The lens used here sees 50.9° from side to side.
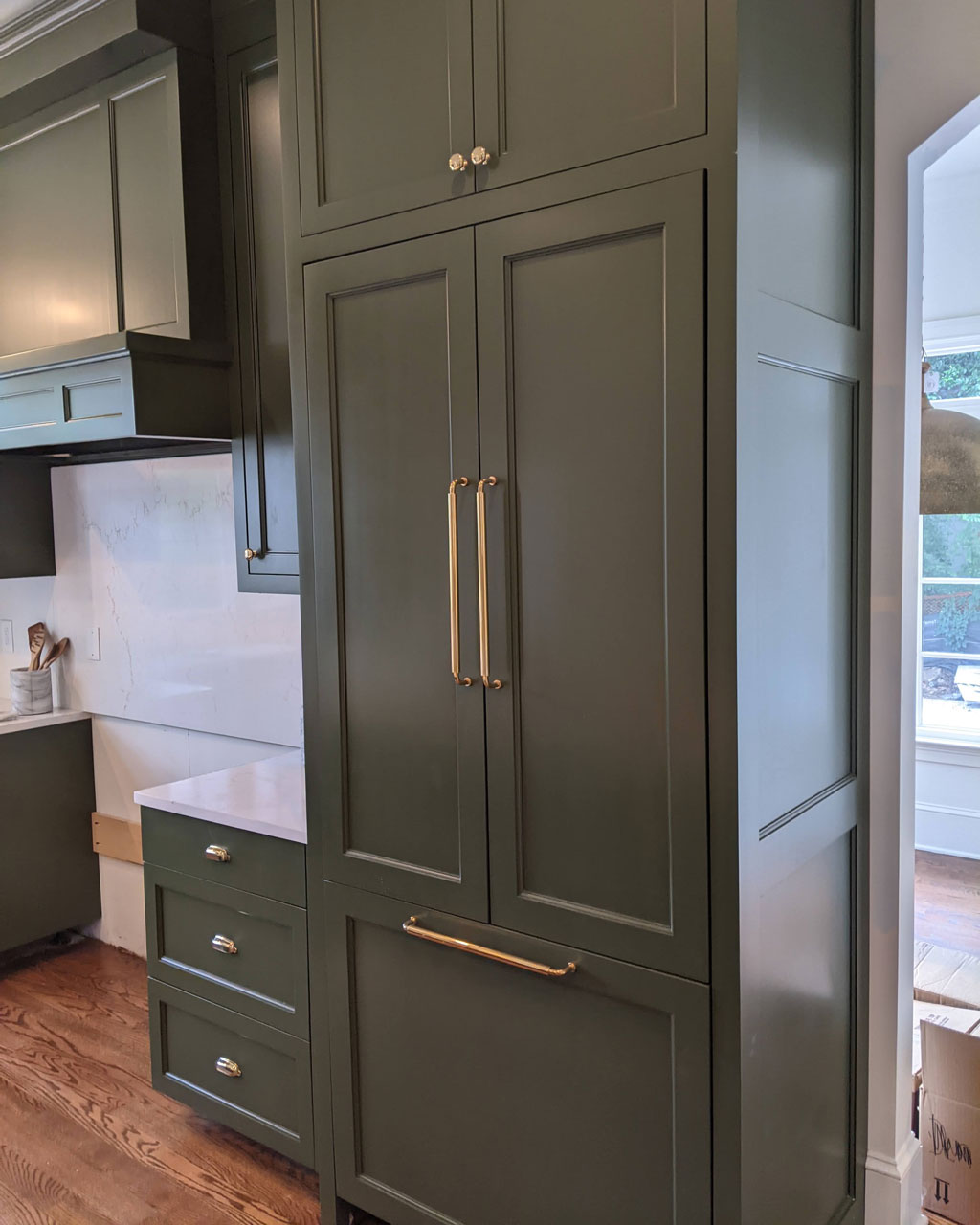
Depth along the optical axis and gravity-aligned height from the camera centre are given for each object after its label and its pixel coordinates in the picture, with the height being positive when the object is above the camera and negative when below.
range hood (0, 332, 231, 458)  2.46 +0.40
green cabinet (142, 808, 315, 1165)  2.20 -0.98
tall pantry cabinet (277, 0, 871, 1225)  1.52 -0.09
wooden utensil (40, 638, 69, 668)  3.73 -0.36
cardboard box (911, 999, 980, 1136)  2.18 -1.05
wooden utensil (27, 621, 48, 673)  3.75 -0.32
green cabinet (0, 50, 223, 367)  2.50 +0.88
